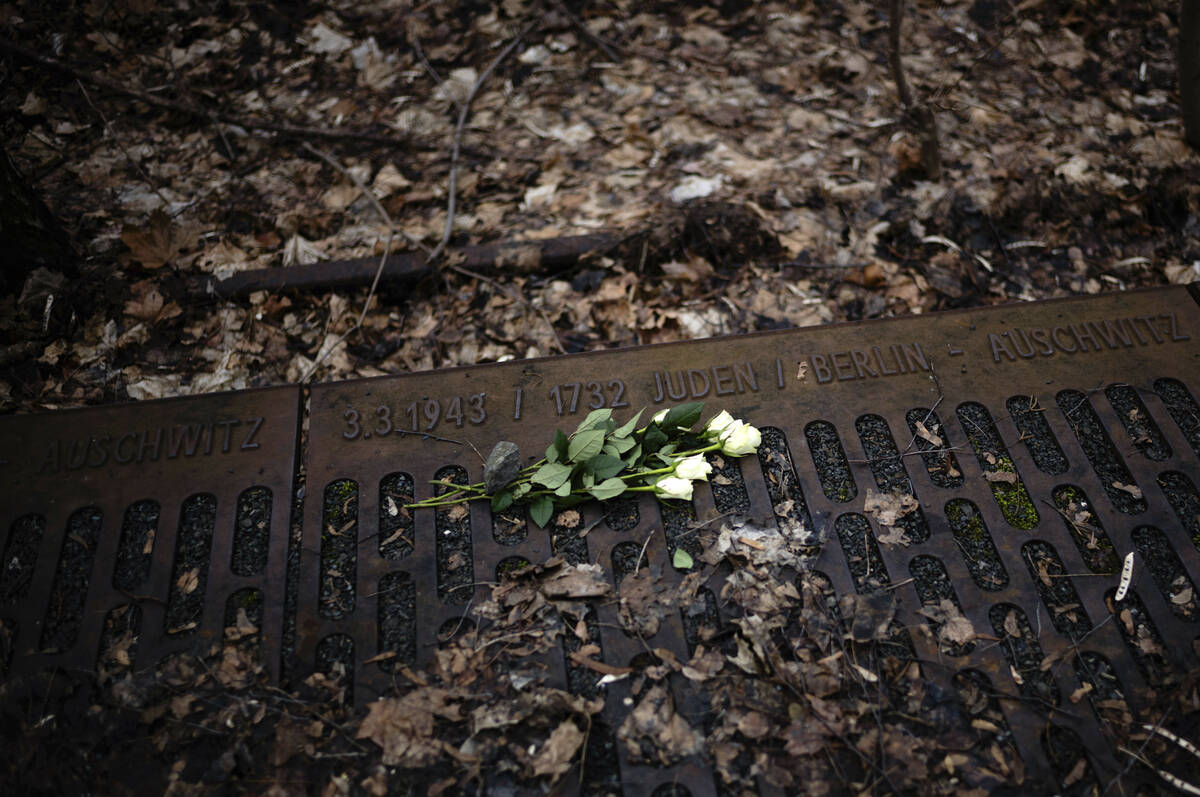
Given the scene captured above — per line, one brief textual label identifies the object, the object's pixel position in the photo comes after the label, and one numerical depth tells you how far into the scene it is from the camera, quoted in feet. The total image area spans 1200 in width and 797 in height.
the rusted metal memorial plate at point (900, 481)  5.69
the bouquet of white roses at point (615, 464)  6.39
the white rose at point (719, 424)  6.71
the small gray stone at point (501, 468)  6.39
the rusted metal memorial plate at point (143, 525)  5.88
